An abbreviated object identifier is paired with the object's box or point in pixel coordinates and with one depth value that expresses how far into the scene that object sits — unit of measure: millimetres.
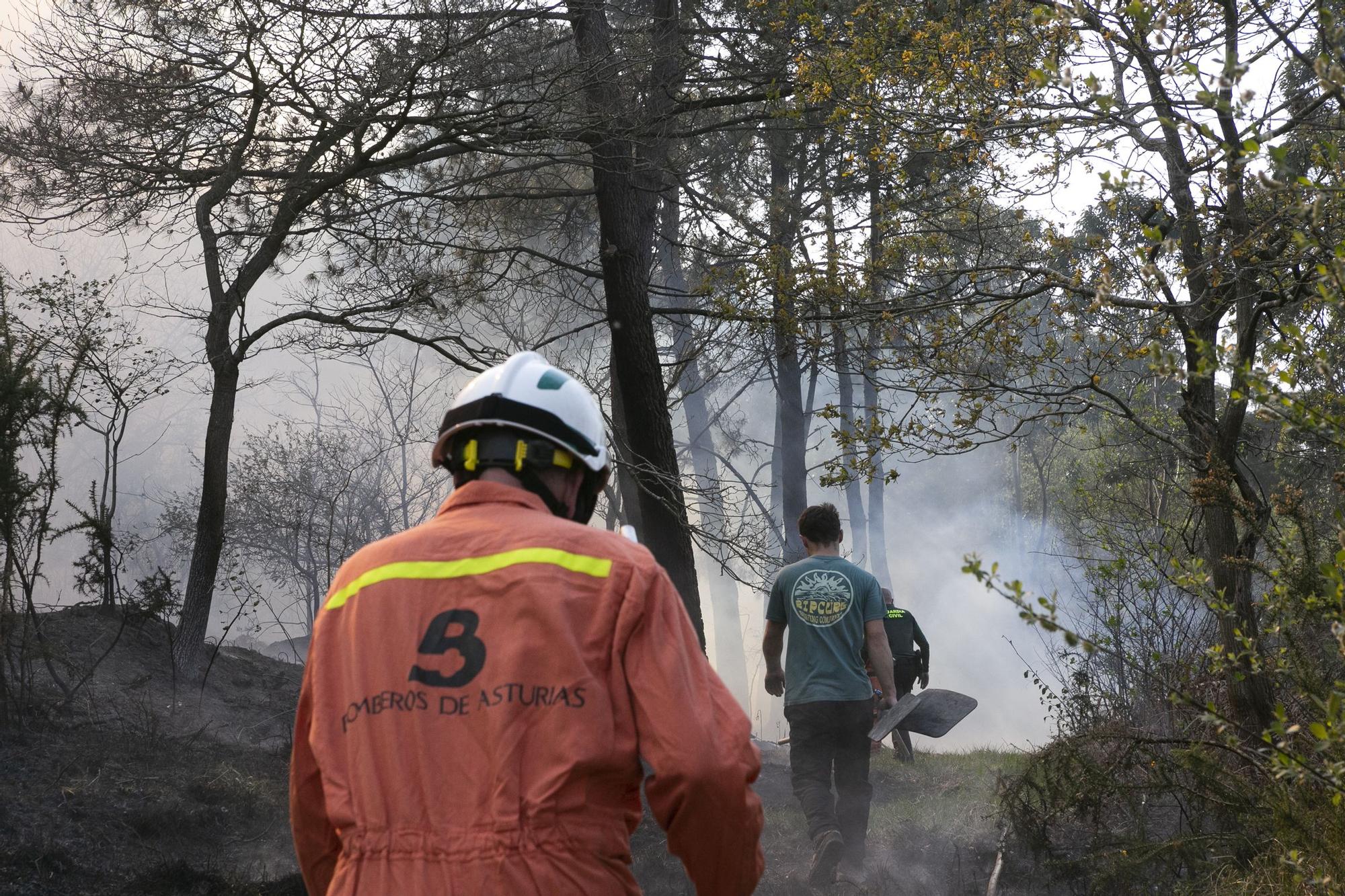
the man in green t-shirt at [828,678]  5980
